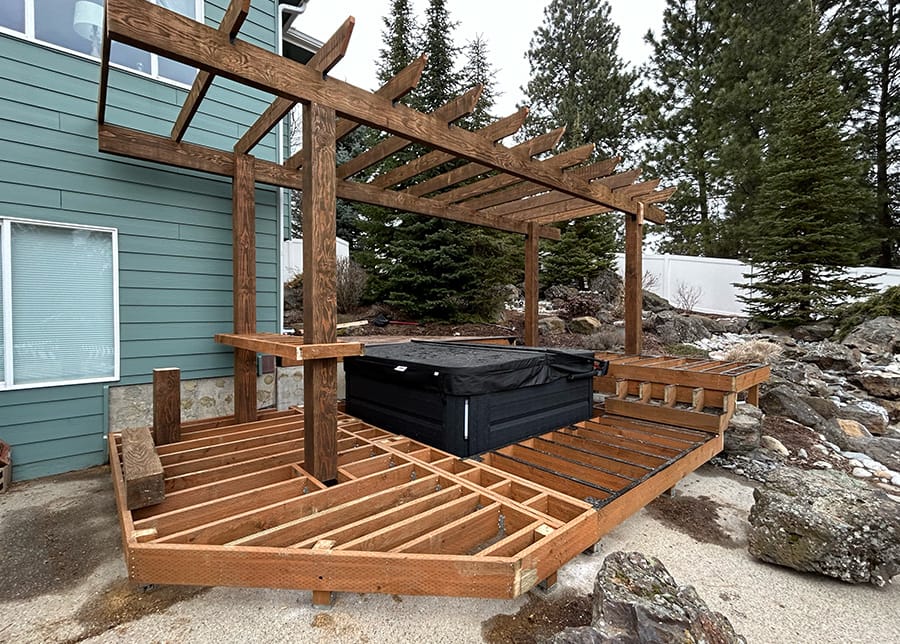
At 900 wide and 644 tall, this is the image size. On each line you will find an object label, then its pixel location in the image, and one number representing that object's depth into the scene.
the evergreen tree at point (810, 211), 9.98
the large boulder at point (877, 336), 8.32
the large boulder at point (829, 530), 2.47
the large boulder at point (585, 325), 10.38
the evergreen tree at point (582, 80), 16.81
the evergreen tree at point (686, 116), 15.16
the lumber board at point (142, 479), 2.30
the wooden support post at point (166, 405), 3.45
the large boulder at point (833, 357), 7.65
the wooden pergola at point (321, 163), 2.42
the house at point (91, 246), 3.68
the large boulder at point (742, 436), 4.38
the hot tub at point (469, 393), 3.45
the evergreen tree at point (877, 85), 13.52
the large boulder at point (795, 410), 5.28
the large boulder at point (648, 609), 1.67
